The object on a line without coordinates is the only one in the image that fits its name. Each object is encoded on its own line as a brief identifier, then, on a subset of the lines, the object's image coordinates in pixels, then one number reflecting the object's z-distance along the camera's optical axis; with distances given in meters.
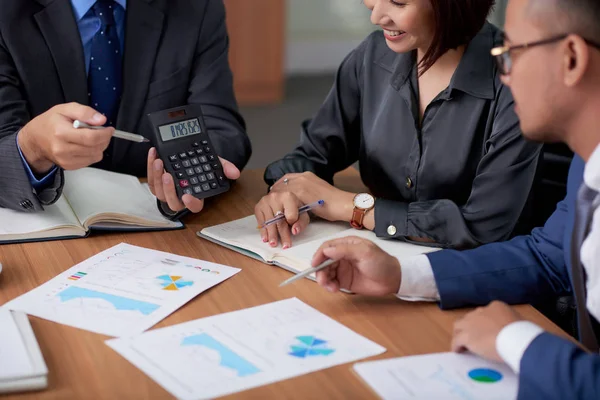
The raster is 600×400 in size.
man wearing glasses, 1.04
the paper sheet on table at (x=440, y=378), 1.03
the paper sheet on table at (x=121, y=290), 1.21
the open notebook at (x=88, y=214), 1.52
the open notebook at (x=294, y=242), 1.43
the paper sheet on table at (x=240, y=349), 1.05
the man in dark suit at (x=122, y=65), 1.79
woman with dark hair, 1.56
